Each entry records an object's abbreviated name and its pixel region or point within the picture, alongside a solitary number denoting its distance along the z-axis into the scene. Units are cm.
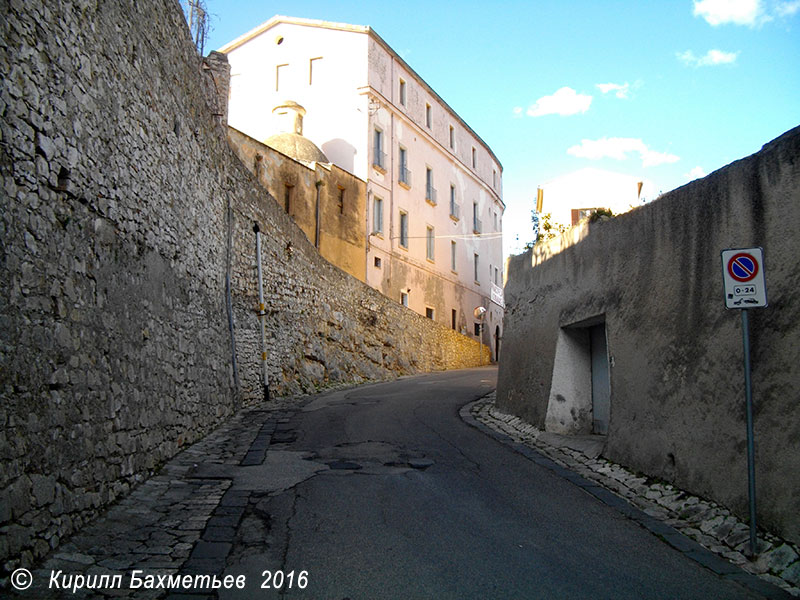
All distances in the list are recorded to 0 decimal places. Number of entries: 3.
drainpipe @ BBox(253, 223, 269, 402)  1534
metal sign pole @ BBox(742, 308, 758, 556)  530
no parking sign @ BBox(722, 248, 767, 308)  559
